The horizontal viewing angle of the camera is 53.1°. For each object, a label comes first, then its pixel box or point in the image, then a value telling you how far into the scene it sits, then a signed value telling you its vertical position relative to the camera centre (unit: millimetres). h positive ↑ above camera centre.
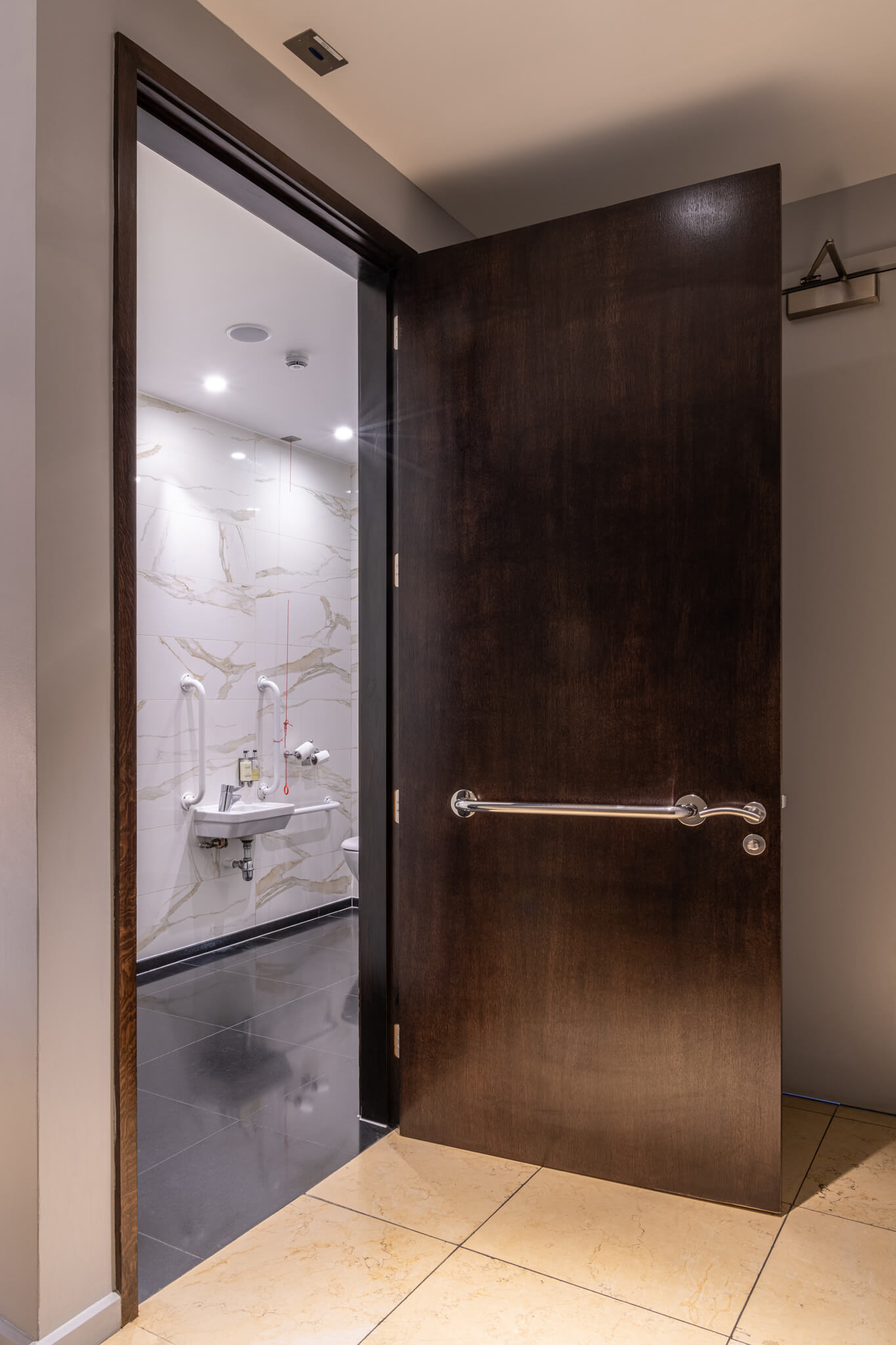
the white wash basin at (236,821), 4355 -673
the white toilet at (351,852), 4055 -773
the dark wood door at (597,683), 2059 -3
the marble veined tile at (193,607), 4270 +390
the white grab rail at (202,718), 4422 -169
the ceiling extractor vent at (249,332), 3551 +1412
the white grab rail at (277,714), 4855 -167
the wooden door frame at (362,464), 1674 +522
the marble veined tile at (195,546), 4273 +696
